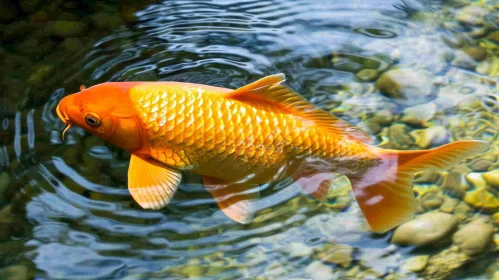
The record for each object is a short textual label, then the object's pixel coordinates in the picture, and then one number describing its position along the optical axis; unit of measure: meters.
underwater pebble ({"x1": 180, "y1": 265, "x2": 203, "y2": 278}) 2.46
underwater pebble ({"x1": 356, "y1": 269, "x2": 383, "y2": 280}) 2.43
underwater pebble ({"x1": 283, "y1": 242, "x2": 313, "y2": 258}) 2.52
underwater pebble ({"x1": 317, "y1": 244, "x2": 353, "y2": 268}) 2.48
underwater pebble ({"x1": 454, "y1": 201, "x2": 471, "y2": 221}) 2.61
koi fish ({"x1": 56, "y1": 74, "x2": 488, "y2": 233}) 2.24
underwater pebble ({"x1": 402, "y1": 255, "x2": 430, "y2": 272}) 2.43
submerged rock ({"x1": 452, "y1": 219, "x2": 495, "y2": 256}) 2.47
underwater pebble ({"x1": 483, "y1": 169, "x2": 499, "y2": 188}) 2.73
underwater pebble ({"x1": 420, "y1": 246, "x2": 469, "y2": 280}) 2.40
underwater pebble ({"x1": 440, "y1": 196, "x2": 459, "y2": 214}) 2.65
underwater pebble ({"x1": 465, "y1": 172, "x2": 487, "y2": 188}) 2.73
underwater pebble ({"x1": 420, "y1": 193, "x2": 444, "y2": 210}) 2.67
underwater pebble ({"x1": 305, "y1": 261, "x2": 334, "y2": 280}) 2.44
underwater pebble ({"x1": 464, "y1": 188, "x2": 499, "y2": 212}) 2.64
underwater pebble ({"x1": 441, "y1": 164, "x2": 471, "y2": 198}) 2.72
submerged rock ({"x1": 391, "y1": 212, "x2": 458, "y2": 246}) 2.51
